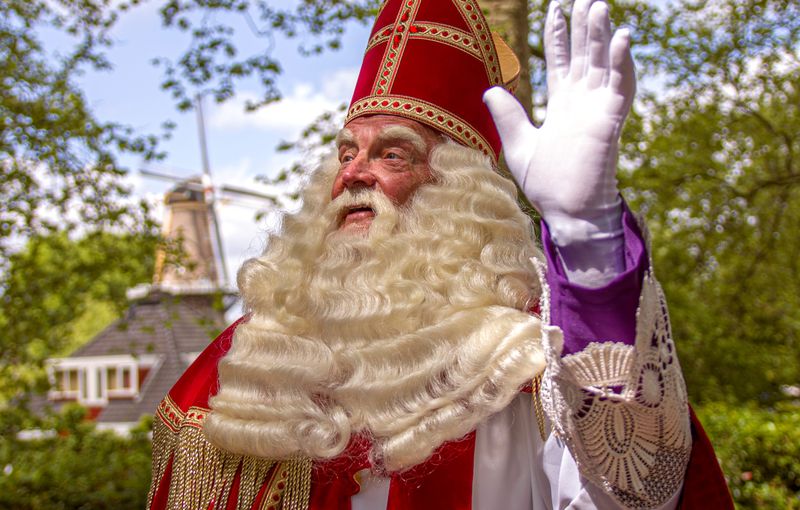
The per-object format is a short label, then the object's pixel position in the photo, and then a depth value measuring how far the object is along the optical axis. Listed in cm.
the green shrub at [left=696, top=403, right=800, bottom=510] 572
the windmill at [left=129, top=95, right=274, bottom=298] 2542
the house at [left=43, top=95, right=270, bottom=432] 2466
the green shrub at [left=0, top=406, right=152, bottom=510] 670
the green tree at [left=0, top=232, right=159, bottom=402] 680
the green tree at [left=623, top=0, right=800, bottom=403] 772
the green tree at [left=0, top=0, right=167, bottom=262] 635
